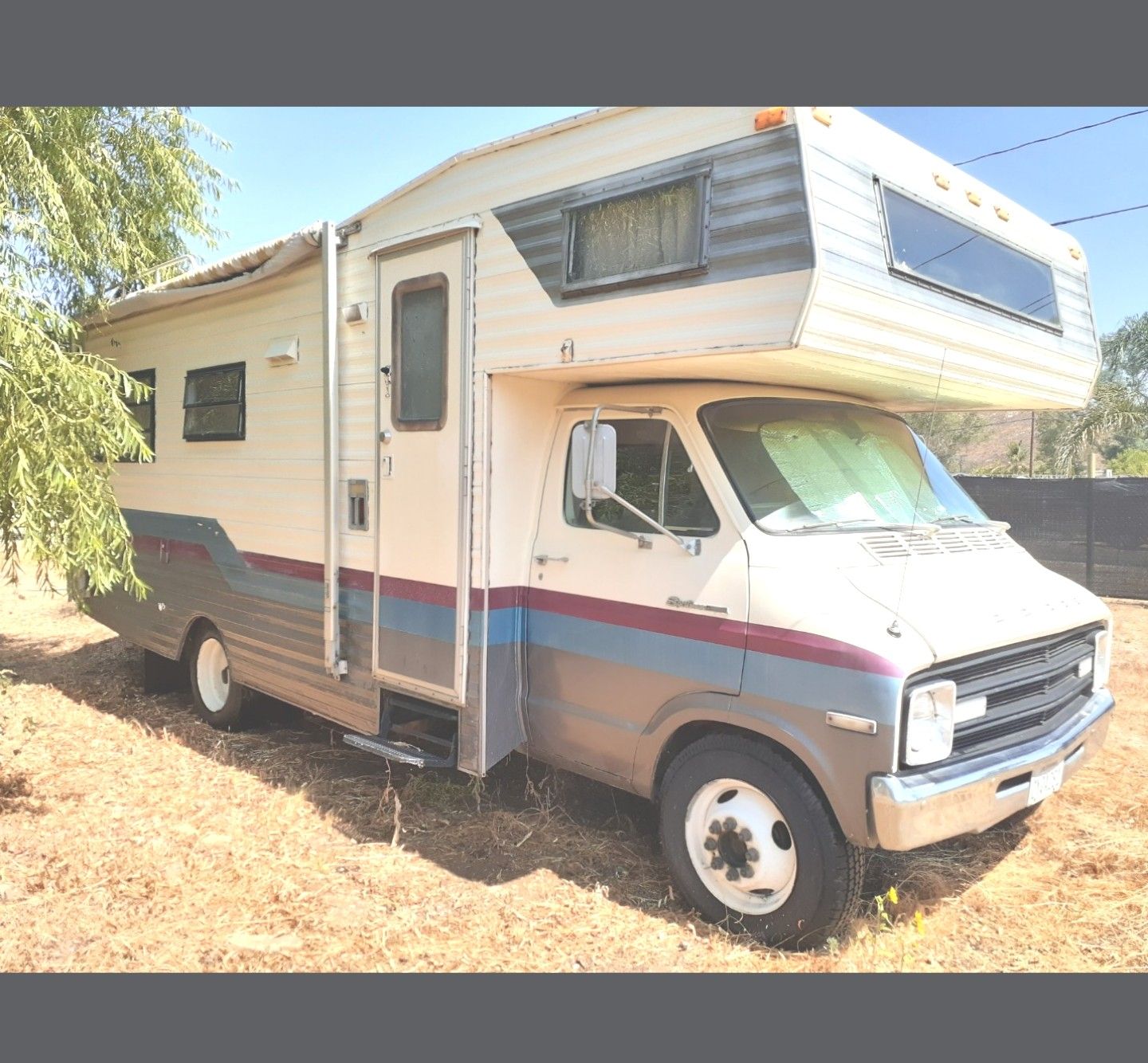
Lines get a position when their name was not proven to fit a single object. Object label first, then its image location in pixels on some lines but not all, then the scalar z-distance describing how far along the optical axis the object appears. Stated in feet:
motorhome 11.40
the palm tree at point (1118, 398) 60.80
